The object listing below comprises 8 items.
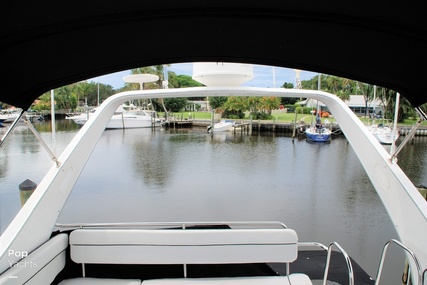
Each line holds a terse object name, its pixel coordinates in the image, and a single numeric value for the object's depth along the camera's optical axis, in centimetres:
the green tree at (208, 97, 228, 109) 3459
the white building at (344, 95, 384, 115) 3406
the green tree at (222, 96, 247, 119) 3057
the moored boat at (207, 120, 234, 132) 2505
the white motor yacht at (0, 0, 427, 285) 132
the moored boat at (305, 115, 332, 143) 1967
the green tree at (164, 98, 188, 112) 3750
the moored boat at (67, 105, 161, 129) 2656
